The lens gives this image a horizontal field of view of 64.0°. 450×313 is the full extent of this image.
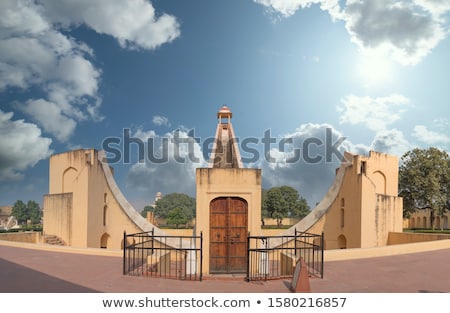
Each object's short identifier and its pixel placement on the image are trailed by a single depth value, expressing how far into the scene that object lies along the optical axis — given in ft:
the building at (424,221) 141.49
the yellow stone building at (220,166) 54.49
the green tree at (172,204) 214.69
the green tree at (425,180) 86.48
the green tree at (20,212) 194.94
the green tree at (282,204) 149.07
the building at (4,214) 191.09
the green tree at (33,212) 201.16
